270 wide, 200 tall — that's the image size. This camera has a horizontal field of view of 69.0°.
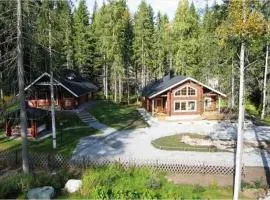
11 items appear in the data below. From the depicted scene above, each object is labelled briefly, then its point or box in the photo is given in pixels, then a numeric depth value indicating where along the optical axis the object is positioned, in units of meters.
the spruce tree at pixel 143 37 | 30.34
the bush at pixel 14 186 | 9.16
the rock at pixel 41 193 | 8.65
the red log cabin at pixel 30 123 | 16.66
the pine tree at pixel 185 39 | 29.56
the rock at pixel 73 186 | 9.41
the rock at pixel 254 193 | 9.78
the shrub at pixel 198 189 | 10.17
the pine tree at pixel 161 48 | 31.70
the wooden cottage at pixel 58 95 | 21.61
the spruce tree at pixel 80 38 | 30.46
